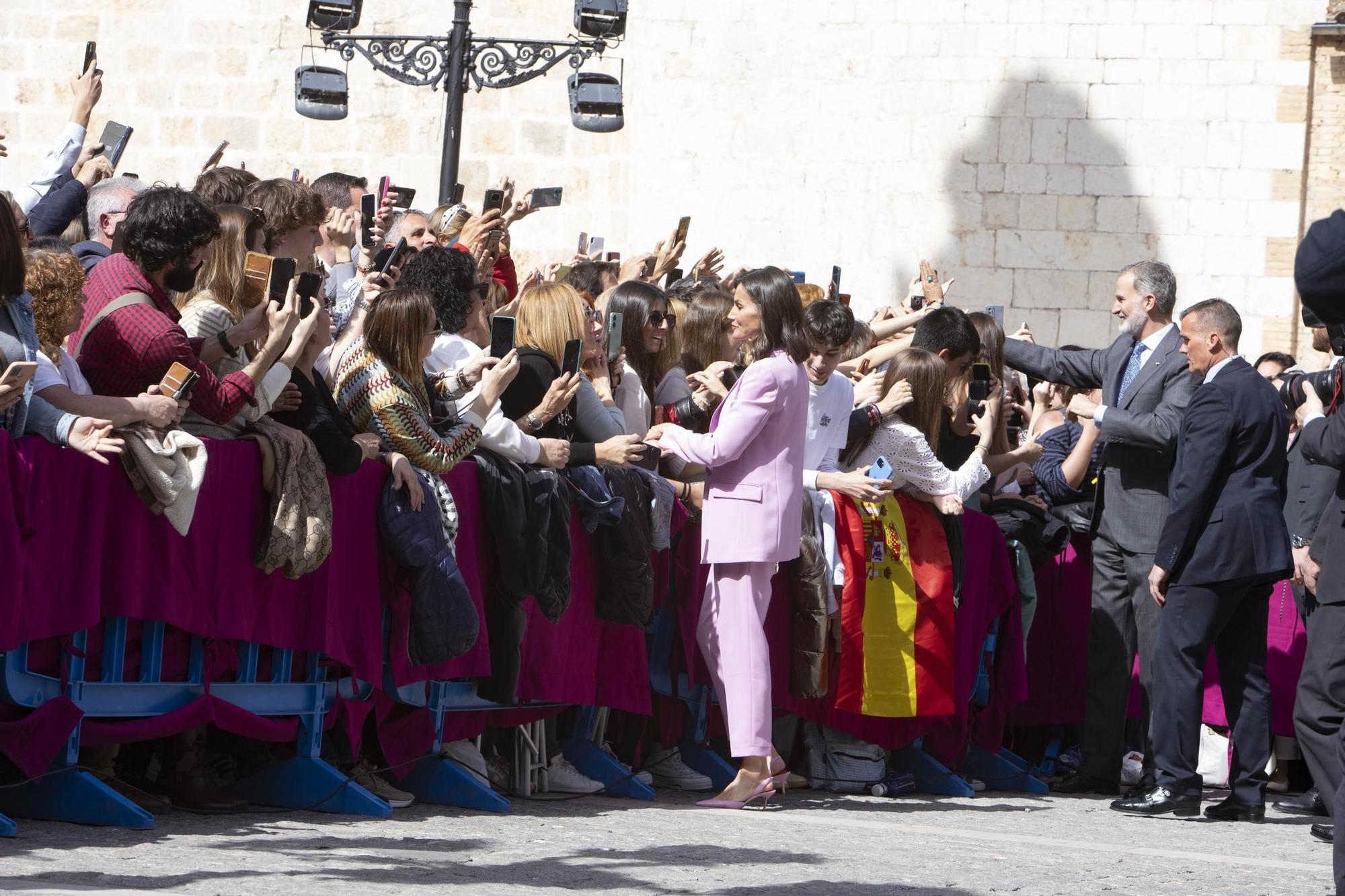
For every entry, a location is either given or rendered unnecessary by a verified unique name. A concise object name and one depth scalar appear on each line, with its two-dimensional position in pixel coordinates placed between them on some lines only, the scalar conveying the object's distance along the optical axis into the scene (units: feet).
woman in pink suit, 47.91
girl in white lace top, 54.75
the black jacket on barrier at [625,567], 47.55
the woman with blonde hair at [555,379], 46.70
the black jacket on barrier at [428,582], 41.81
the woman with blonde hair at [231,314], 39.37
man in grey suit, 56.08
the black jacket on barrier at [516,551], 44.70
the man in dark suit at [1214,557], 52.11
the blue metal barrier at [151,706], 36.42
